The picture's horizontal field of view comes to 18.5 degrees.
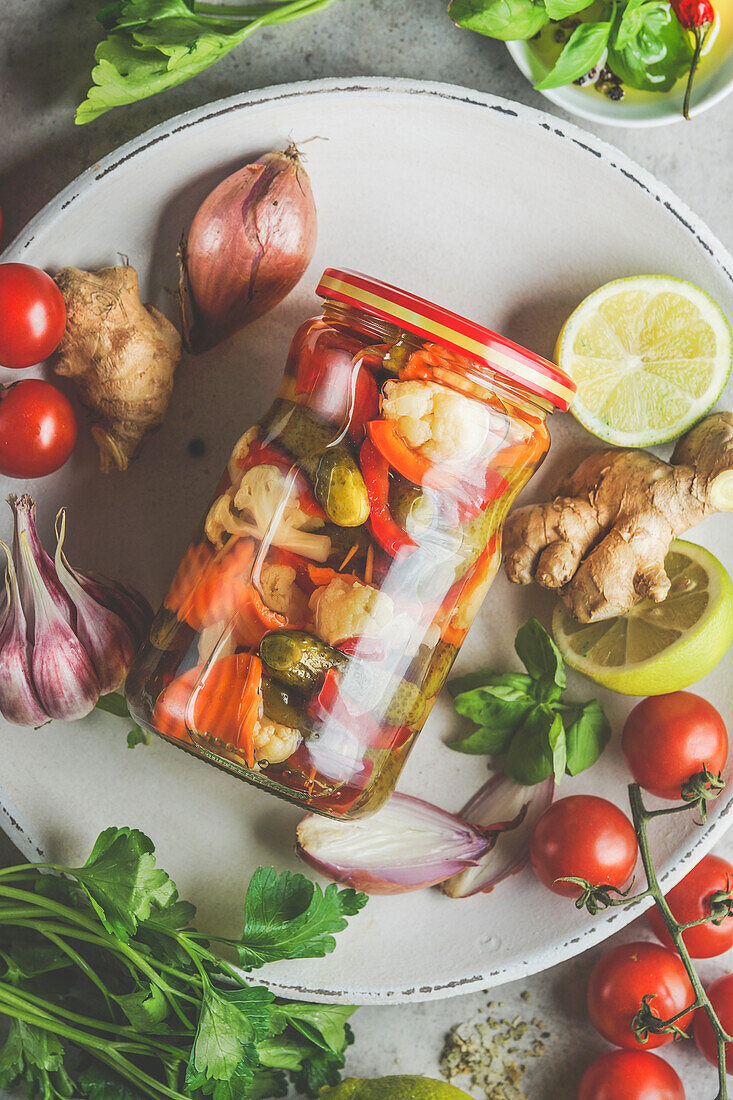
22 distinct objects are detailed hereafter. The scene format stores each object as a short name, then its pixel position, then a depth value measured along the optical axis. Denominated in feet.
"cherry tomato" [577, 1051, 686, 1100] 2.37
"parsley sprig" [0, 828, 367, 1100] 2.24
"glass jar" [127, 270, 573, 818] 2.12
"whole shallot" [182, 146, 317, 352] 2.27
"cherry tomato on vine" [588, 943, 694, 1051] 2.38
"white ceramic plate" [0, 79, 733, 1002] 2.31
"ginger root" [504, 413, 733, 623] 2.27
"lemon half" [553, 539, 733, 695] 2.27
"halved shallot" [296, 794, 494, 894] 2.33
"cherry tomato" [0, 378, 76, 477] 2.26
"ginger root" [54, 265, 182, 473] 2.27
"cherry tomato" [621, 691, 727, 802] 2.30
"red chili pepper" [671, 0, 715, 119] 2.31
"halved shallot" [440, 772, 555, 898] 2.36
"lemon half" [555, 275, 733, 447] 2.29
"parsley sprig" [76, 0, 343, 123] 2.25
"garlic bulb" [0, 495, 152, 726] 2.26
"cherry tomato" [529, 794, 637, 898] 2.31
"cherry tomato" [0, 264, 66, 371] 2.22
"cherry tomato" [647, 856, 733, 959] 2.38
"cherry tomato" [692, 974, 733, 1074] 2.40
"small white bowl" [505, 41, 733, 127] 2.36
